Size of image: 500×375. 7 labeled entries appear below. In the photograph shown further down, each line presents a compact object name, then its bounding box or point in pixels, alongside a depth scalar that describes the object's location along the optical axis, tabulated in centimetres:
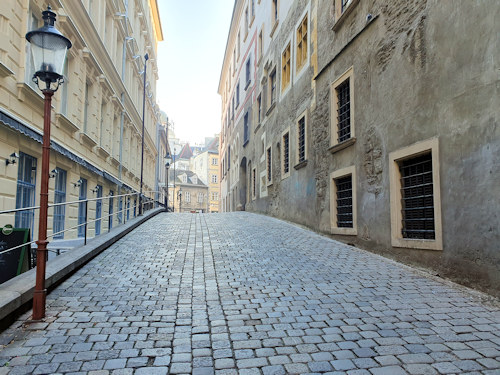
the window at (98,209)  1494
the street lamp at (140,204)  1594
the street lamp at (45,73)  442
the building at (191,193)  7525
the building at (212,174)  7719
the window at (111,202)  1702
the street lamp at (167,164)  2383
